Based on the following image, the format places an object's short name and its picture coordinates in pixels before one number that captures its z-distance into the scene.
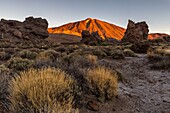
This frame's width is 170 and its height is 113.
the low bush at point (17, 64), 5.18
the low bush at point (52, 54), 8.37
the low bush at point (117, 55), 9.62
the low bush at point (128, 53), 11.09
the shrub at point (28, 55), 8.71
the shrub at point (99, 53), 10.36
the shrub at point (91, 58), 7.38
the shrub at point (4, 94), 2.31
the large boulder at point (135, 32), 33.19
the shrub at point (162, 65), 6.69
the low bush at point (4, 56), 8.79
